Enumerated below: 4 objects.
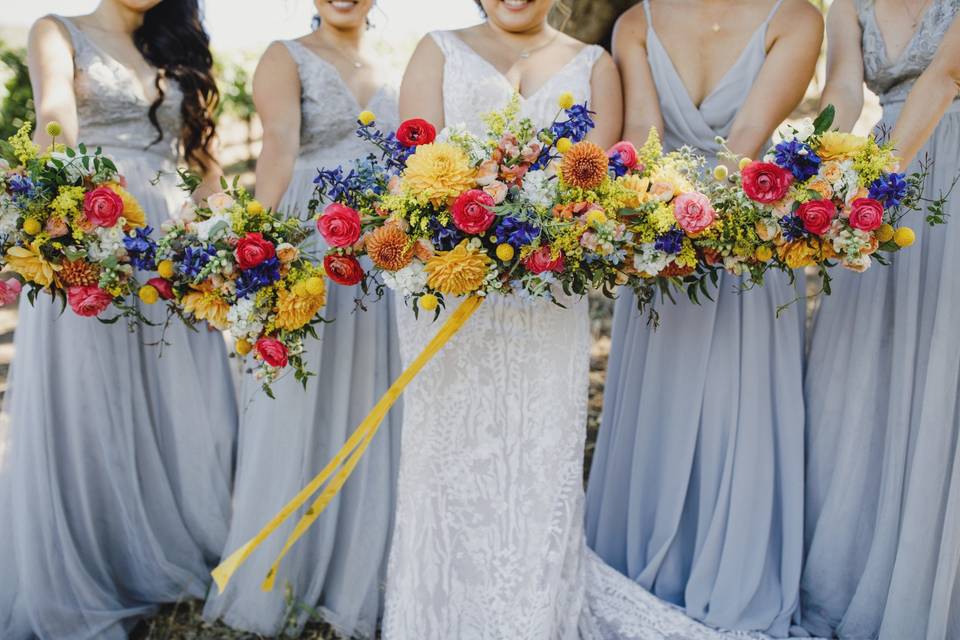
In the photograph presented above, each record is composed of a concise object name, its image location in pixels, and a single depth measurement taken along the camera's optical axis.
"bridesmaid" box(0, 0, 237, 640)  3.56
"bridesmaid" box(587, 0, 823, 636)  3.40
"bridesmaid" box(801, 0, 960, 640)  3.25
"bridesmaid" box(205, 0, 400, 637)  3.53
